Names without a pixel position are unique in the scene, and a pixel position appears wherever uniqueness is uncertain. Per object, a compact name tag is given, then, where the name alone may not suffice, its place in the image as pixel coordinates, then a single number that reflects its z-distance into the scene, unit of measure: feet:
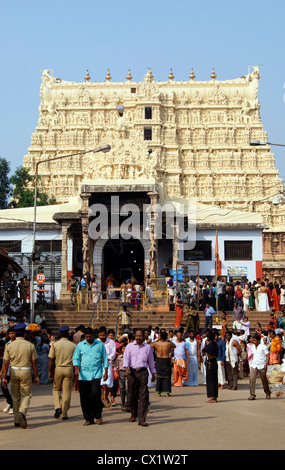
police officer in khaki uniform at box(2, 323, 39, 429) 38.91
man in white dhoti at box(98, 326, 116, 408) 47.14
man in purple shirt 39.96
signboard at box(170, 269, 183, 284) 108.38
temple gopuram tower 203.62
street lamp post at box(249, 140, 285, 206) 72.88
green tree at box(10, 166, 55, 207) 184.55
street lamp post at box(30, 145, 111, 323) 80.55
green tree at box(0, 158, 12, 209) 187.92
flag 121.90
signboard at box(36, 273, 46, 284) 97.66
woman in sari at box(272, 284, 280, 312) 96.78
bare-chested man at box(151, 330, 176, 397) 51.72
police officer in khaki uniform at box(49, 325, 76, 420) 40.27
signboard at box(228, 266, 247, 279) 123.13
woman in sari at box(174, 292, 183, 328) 86.39
